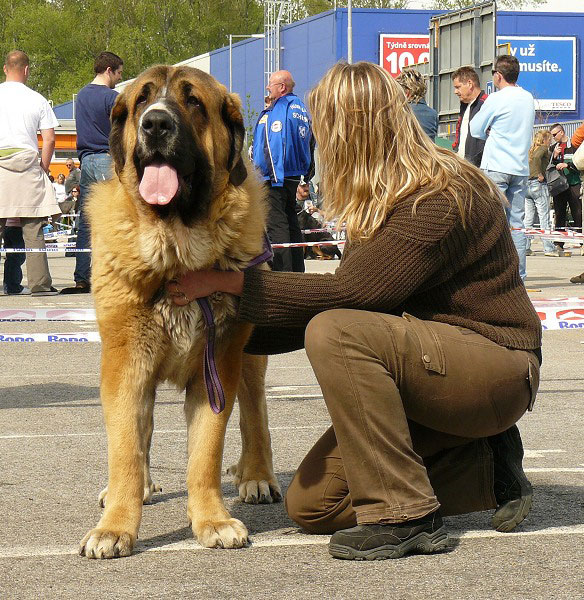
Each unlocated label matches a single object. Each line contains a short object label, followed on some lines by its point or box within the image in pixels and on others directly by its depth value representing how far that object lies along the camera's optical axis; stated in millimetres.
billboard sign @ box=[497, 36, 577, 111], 38281
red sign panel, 37562
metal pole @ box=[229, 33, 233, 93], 46125
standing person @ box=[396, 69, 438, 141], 9039
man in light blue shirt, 9500
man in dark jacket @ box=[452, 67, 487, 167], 9992
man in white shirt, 10023
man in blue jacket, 9086
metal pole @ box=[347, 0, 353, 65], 33844
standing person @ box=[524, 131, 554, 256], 16812
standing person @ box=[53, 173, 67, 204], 23984
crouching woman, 3064
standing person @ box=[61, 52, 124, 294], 9820
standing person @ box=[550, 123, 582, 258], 16492
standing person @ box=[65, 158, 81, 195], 23547
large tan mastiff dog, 3189
